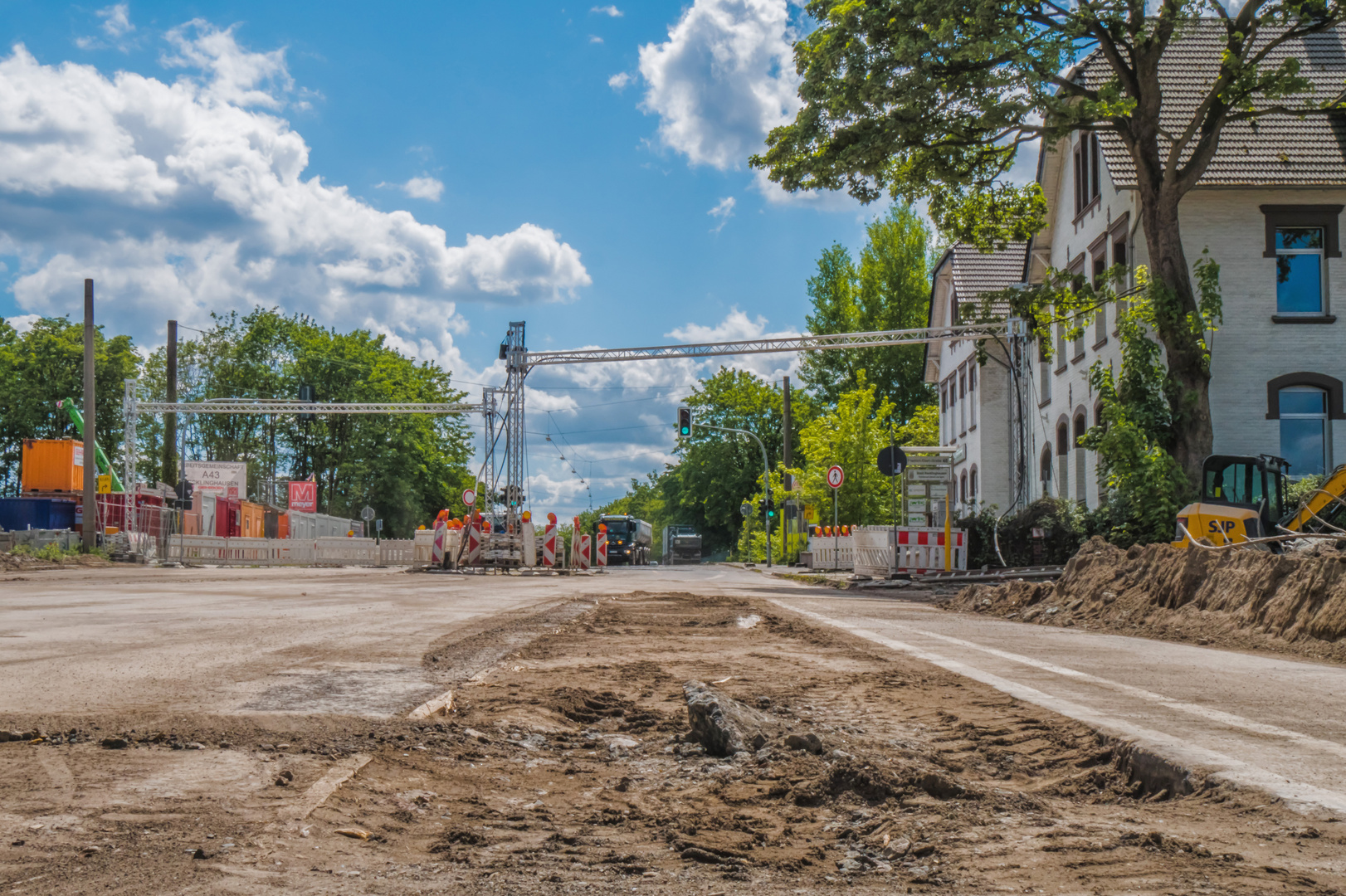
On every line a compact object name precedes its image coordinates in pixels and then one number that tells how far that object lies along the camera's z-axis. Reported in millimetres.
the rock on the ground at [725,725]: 4832
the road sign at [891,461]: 25953
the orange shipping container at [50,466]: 42562
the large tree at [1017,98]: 20766
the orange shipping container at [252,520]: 57094
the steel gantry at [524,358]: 37616
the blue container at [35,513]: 42219
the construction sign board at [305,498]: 67250
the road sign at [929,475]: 28016
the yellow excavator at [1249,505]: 18125
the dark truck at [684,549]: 83250
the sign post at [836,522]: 32741
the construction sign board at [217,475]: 62562
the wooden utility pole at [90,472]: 37000
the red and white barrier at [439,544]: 33875
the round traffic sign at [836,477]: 32688
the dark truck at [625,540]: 69625
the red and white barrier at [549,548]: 34375
